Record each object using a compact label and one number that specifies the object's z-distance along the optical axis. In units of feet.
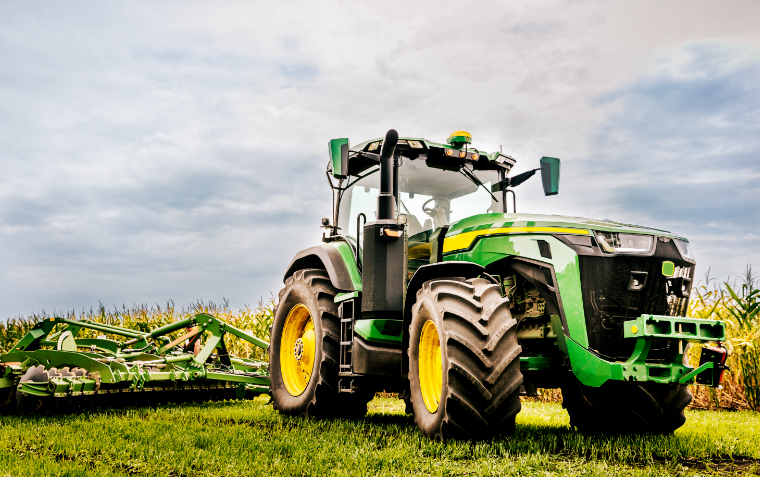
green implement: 22.31
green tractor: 15.01
